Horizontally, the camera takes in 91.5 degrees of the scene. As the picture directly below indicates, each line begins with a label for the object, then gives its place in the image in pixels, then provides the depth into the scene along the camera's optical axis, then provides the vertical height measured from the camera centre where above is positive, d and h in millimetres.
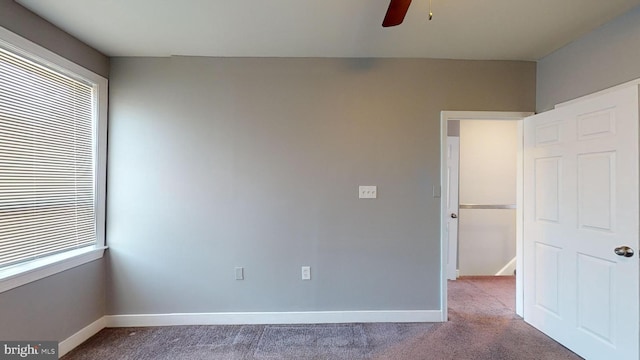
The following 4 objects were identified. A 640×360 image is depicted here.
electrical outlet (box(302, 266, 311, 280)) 2947 -850
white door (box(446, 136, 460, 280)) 4273 -243
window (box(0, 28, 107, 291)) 2021 +143
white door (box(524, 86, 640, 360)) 2021 -299
